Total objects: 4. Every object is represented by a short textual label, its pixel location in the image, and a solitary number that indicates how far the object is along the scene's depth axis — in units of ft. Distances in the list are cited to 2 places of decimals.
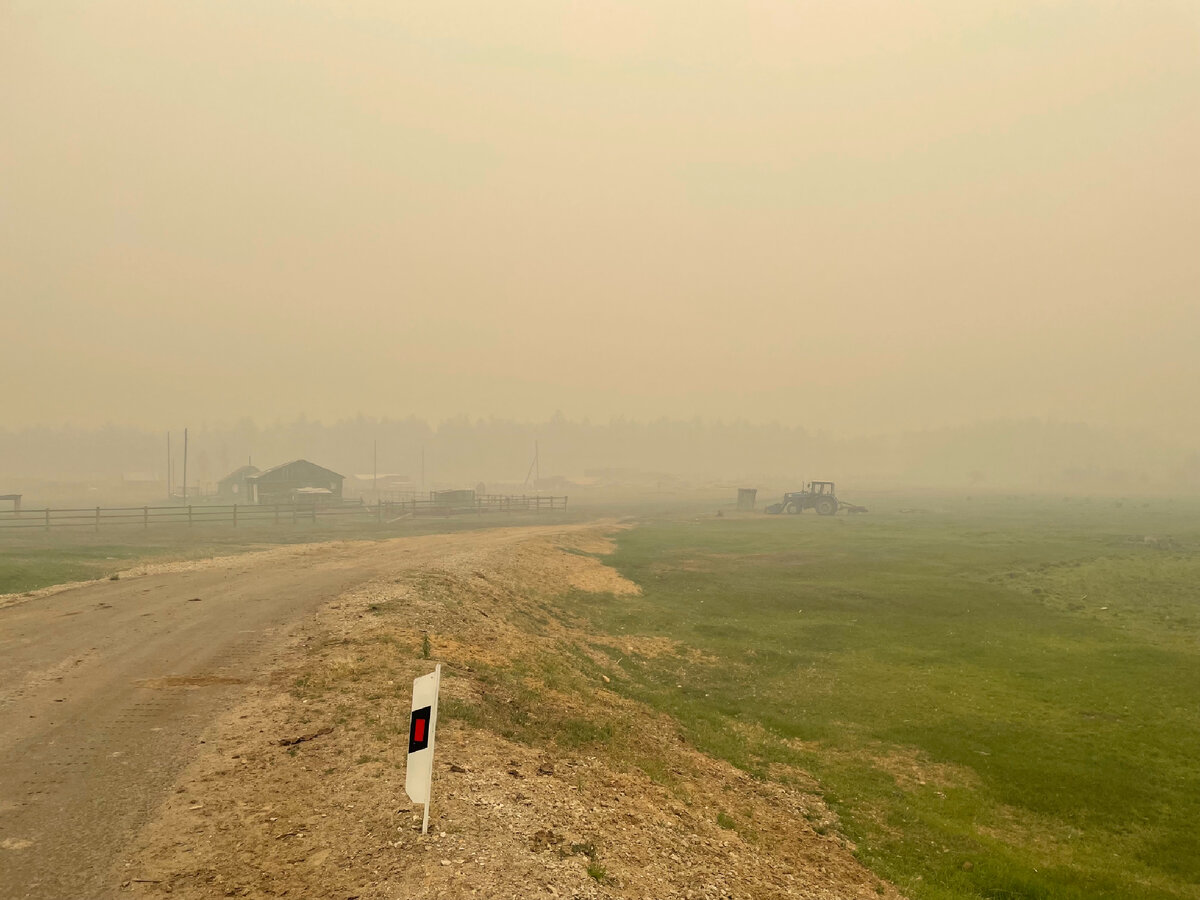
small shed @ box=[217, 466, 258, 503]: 313.87
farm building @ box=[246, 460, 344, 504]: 250.57
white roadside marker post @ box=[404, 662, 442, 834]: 25.35
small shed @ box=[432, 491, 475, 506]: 256.73
